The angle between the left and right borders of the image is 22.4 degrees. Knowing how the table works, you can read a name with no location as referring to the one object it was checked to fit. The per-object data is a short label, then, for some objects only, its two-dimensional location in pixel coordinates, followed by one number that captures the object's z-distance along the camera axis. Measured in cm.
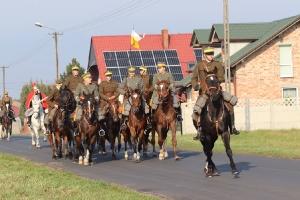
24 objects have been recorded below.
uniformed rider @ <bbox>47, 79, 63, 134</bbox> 2525
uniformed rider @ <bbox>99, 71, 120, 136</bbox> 2453
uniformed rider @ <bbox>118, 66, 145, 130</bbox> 2280
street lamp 6007
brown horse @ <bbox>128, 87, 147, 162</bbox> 2209
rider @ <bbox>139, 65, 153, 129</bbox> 2432
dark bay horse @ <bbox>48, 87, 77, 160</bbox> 2352
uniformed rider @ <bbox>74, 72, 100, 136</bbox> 2191
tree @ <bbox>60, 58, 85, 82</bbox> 7288
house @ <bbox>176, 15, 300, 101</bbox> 4769
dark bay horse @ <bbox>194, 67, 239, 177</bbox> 1653
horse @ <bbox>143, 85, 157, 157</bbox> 2385
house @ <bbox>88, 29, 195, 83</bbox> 6456
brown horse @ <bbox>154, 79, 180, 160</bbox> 2255
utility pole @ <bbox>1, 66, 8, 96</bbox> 10238
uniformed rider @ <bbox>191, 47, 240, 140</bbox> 1731
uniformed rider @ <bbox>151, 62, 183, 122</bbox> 2262
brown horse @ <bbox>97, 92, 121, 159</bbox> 2431
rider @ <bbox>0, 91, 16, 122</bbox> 4375
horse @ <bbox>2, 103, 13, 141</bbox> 4403
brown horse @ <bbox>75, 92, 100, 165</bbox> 2153
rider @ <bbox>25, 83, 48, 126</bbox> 3115
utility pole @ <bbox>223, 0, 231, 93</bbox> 3425
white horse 3128
